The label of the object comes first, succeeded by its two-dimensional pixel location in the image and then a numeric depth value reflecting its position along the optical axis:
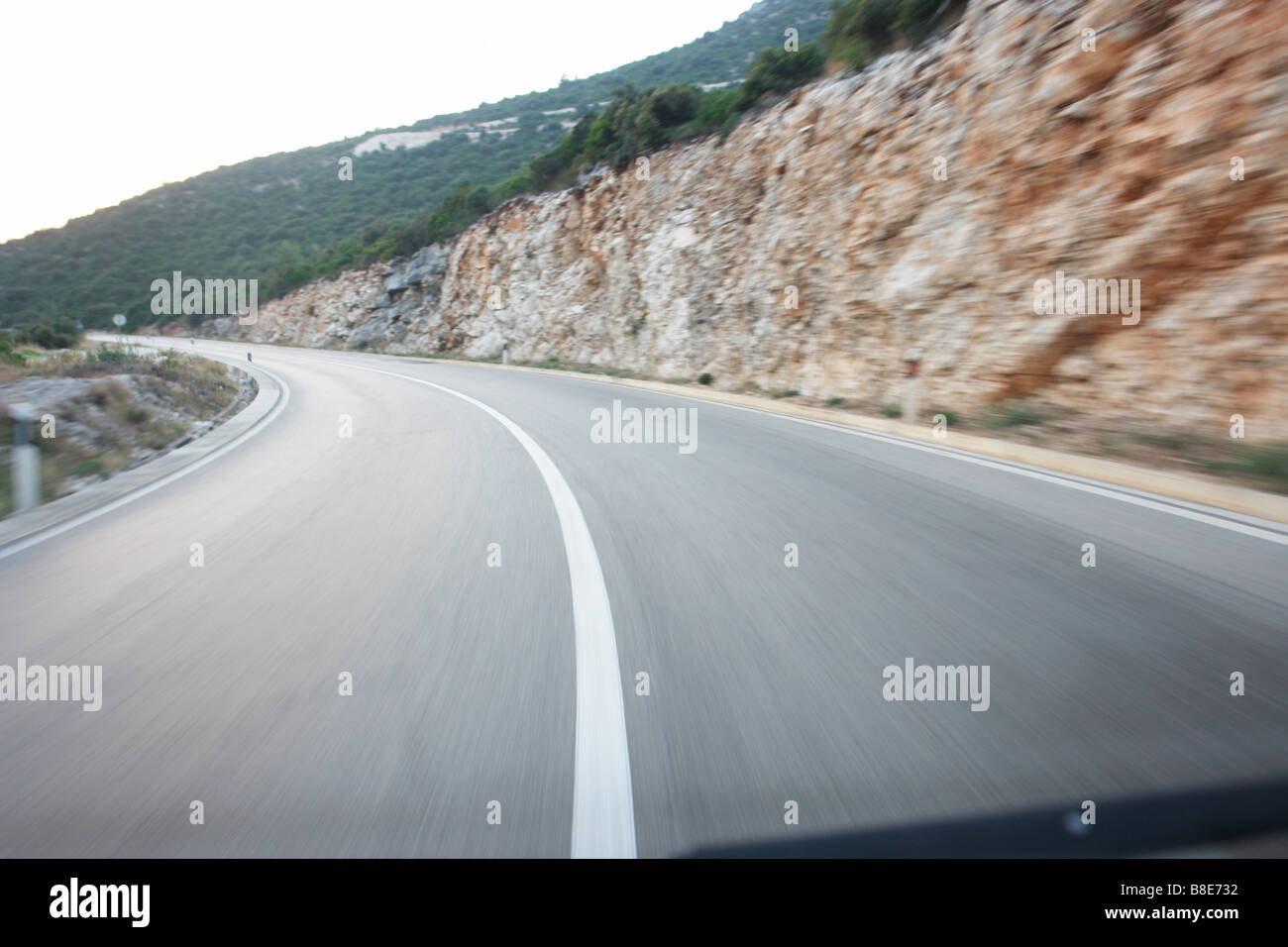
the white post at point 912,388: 11.77
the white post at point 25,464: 7.21
